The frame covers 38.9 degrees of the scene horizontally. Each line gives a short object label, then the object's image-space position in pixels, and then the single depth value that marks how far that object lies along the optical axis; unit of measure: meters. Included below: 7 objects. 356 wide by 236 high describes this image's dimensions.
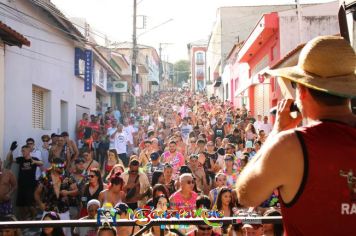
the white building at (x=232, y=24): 38.44
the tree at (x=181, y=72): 117.90
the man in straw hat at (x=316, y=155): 1.81
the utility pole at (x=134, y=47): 25.75
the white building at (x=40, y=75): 10.77
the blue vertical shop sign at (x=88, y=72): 17.02
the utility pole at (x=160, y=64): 71.05
